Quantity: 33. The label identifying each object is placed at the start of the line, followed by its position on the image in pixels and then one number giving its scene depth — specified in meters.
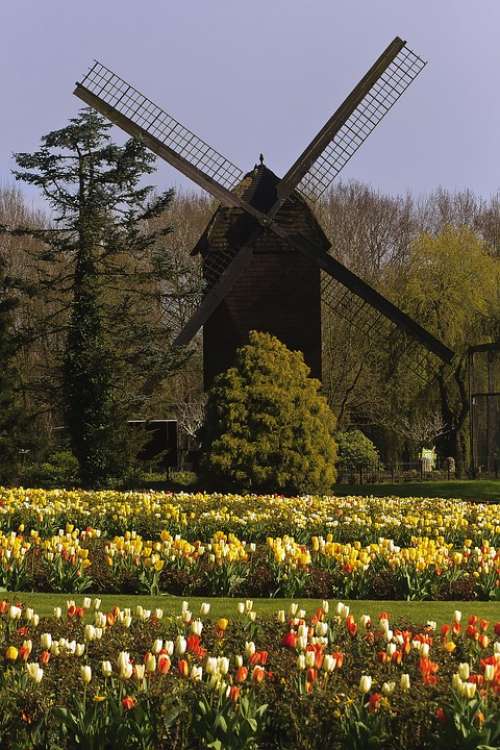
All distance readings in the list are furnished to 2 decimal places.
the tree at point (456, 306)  81.50
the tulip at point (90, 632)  12.66
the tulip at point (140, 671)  11.15
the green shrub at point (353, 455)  69.50
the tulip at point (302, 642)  12.35
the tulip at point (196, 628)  12.65
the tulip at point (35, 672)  11.59
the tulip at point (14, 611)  13.83
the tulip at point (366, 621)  13.66
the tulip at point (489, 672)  11.23
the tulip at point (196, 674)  11.72
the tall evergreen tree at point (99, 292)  55.37
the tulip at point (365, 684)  11.02
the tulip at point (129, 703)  10.77
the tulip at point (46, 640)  12.47
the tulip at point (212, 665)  11.30
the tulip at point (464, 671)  10.86
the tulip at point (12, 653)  12.16
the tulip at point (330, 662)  11.44
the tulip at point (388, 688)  11.28
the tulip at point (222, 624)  13.09
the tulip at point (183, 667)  11.68
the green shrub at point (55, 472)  56.66
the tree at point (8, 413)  51.97
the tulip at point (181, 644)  12.17
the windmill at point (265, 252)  53.34
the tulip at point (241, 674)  11.08
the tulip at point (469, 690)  10.77
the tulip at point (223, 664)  11.40
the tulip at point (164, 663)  11.52
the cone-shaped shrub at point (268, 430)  44.06
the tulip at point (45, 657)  12.34
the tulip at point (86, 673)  11.37
